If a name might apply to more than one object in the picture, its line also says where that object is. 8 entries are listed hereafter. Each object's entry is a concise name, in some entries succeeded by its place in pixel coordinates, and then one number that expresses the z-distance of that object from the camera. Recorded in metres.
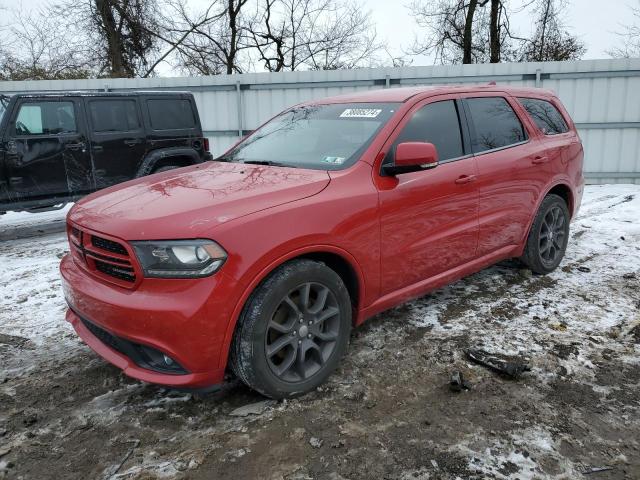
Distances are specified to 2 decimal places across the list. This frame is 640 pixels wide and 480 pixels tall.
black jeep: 6.42
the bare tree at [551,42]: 20.28
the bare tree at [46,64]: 20.09
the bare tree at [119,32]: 20.33
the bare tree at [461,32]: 18.30
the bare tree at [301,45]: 24.23
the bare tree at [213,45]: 23.19
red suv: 2.44
